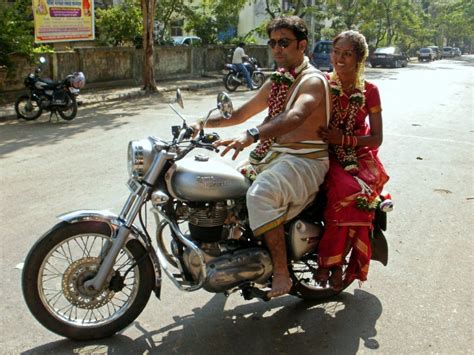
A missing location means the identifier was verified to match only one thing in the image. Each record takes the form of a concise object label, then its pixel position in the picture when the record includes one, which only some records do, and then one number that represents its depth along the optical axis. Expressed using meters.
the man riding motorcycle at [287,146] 2.82
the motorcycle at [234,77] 17.44
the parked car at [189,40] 24.42
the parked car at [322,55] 25.88
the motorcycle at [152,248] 2.76
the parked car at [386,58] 35.97
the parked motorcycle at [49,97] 10.46
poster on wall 13.67
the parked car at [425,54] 49.75
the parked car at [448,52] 67.56
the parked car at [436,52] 54.63
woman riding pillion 3.05
